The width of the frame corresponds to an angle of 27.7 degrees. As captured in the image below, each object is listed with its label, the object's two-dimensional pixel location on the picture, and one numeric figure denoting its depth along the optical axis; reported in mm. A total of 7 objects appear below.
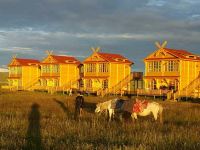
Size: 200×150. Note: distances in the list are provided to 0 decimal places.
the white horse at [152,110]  20512
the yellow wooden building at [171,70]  53750
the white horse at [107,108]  21625
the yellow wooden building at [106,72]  63469
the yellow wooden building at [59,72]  72812
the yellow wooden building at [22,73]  81388
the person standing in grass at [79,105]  21984
